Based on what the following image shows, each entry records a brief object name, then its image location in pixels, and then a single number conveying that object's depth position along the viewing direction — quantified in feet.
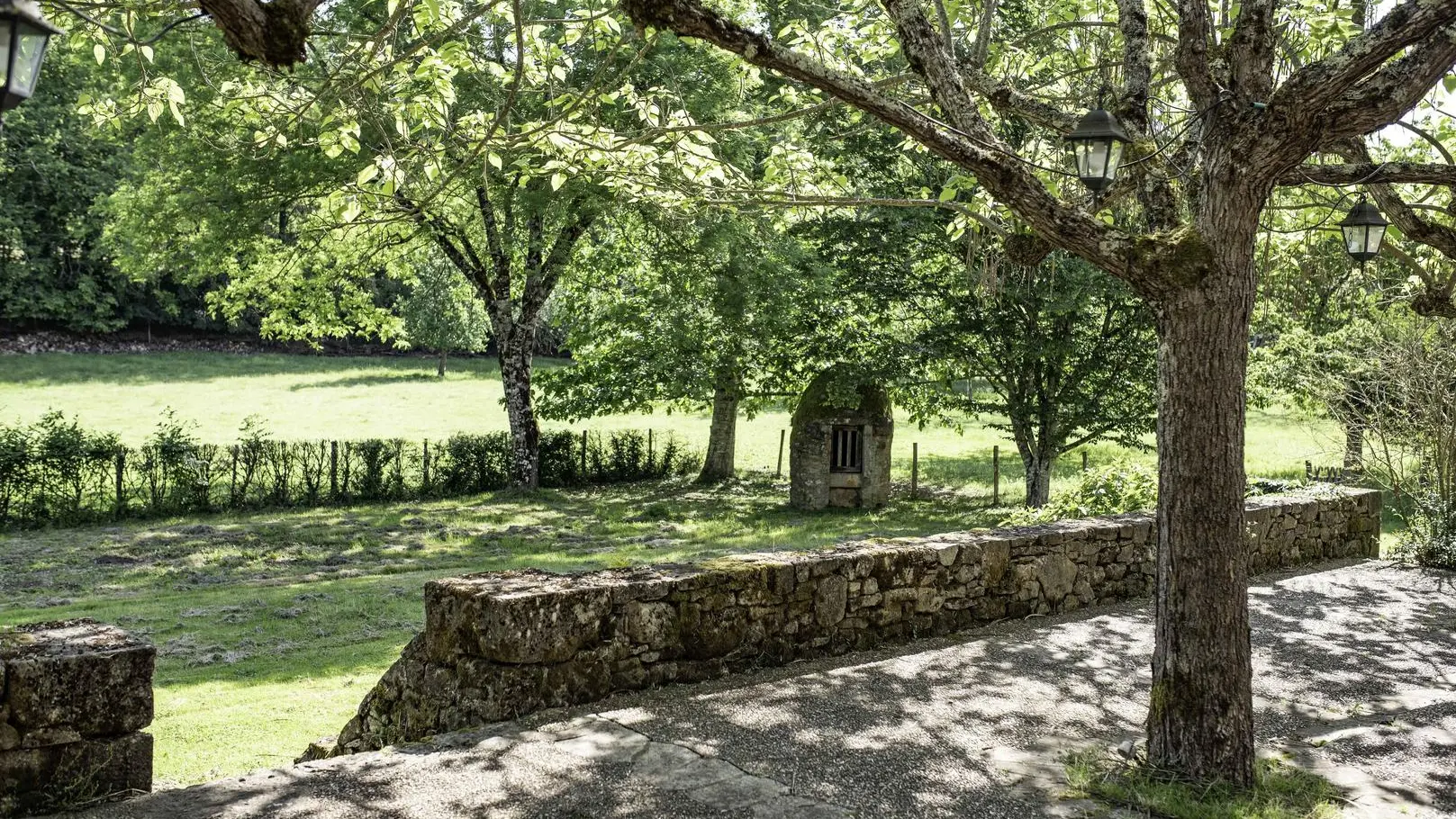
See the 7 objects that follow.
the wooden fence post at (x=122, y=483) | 63.00
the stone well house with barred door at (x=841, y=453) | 74.43
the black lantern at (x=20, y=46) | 10.09
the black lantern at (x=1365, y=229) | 28.25
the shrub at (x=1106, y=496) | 42.09
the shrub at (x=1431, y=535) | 39.42
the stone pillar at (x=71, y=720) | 15.29
